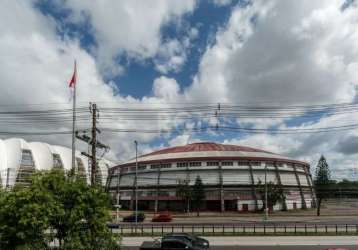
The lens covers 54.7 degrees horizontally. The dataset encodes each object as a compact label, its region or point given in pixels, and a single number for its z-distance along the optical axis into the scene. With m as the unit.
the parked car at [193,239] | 25.14
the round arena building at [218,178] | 89.06
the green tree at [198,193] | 81.31
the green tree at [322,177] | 82.25
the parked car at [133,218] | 62.41
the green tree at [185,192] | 81.50
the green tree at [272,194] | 80.38
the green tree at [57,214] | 15.29
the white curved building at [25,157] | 105.69
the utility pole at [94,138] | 27.67
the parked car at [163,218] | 60.91
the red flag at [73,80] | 32.97
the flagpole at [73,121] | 27.61
